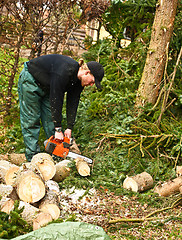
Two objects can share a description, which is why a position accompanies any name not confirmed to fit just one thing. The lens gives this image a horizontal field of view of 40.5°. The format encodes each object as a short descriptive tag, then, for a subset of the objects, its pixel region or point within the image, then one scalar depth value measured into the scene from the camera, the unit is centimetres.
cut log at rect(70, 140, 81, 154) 378
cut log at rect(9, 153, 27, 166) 353
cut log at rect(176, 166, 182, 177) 337
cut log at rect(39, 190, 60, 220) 238
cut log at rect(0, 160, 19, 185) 279
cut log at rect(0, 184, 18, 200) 242
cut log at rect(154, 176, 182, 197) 318
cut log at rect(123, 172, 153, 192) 322
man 303
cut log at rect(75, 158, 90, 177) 318
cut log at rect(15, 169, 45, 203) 238
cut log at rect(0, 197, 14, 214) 218
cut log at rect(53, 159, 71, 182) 318
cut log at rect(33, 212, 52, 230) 208
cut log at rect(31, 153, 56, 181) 284
